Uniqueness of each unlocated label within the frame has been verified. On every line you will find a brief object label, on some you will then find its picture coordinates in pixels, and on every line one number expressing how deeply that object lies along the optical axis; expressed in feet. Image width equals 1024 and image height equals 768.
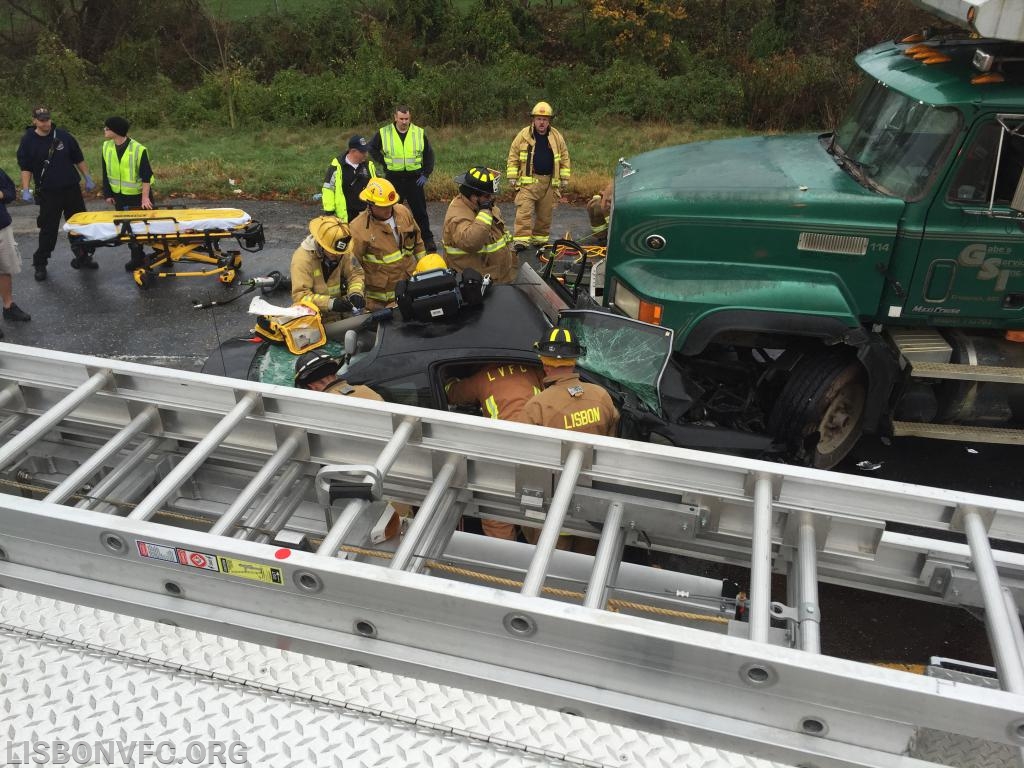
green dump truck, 15.35
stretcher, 27.73
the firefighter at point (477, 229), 20.39
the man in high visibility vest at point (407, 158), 30.68
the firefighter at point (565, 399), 12.38
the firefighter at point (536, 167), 28.73
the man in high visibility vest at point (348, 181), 27.61
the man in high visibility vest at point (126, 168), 29.01
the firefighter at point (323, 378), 12.83
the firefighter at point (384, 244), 20.43
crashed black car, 13.89
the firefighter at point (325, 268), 19.06
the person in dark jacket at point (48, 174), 29.30
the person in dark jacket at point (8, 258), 25.36
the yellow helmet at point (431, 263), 16.10
